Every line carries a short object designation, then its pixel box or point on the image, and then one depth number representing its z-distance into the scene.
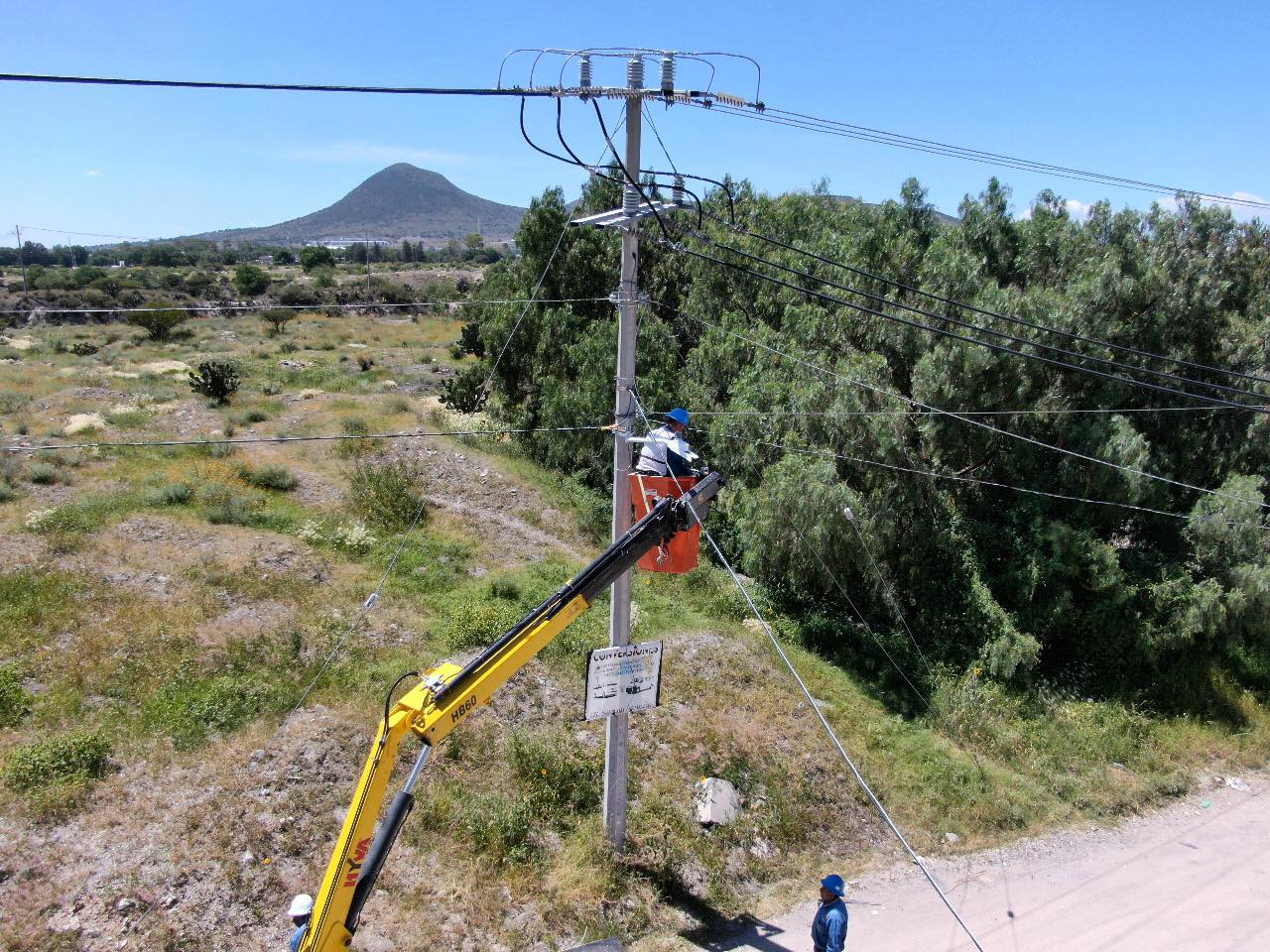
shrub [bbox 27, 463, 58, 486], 16.12
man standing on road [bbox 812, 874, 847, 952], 7.00
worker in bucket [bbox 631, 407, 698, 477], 7.79
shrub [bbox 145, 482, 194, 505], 15.62
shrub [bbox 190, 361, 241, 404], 24.33
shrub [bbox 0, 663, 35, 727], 9.48
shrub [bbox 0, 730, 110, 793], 8.62
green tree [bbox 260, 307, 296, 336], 44.27
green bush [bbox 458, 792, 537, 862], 9.06
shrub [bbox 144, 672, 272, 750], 9.70
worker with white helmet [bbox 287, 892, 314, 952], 6.00
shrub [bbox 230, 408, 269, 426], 22.19
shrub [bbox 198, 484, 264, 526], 15.30
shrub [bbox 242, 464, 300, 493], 17.25
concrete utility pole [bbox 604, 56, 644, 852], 7.55
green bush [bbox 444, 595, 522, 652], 12.30
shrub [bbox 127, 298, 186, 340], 40.56
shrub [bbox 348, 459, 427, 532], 16.34
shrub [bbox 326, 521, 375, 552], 14.92
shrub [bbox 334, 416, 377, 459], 20.16
